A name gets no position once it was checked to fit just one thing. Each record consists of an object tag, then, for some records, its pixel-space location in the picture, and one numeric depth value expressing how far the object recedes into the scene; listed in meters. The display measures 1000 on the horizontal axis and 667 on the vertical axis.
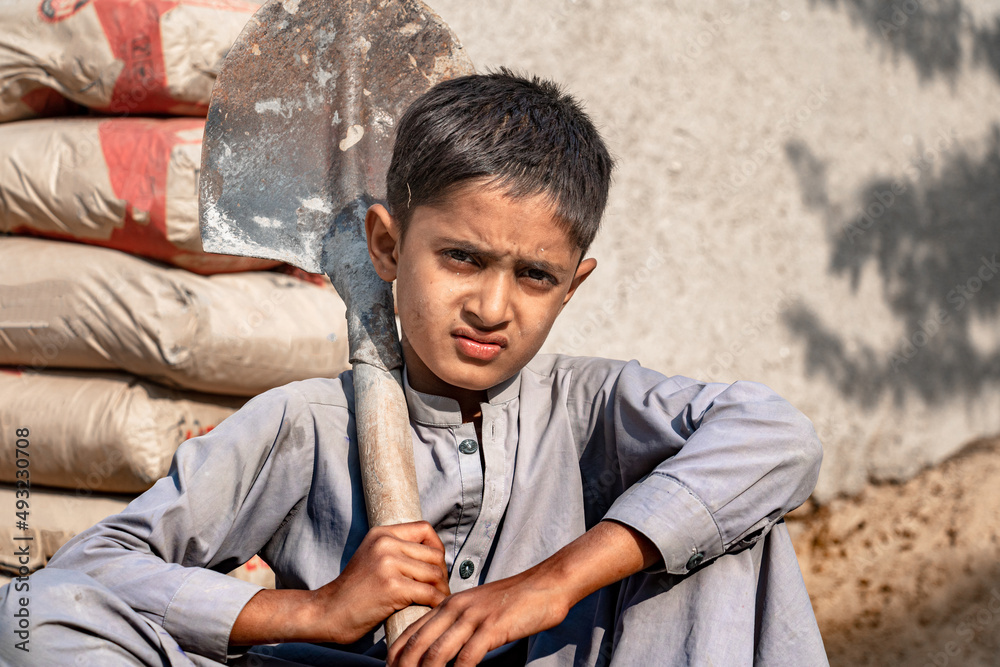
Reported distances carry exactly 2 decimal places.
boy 1.12
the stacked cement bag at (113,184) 2.20
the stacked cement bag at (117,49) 2.21
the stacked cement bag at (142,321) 2.17
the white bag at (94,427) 2.20
